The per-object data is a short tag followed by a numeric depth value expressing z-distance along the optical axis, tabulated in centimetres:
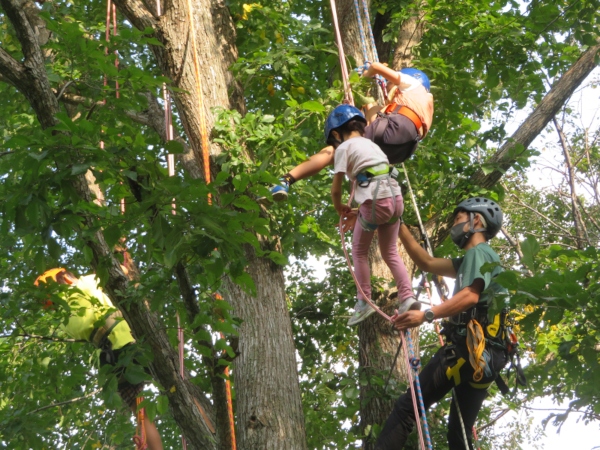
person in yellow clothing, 692
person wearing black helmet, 598
